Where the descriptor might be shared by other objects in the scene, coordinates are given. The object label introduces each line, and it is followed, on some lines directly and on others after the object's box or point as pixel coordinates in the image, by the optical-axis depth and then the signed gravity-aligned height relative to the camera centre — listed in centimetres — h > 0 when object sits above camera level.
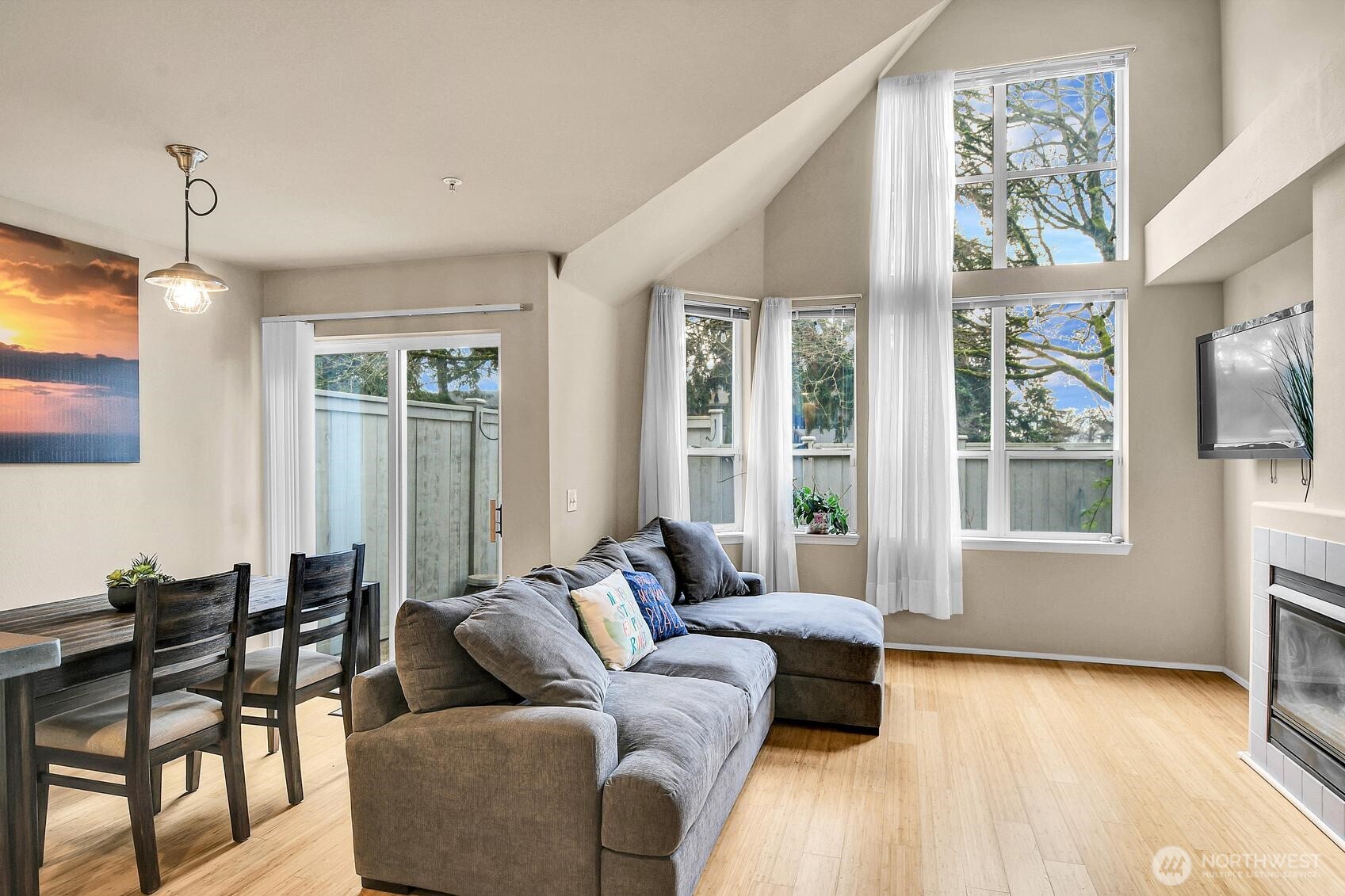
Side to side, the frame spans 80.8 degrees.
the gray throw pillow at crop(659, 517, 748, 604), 436 -69
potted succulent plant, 287 -51
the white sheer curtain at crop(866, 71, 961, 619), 497 +49
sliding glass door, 418 -9
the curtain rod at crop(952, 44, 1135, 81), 490 +240
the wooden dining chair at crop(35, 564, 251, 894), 230 -85
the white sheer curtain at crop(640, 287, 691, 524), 496 +16
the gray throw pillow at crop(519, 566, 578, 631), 295 -55
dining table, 171 -67
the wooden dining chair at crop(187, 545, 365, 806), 286 -84
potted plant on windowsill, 534 -51
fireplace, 274 -89
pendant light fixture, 267 +57
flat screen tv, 351 +27
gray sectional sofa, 213 -99
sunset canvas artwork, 310 +39
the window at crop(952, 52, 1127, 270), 500 +179
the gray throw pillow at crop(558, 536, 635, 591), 328 -55
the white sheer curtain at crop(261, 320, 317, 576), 435 -4
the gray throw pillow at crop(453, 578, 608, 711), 240 -66
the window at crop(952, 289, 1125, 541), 497 +16
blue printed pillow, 360 -77
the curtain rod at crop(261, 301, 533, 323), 399 +69
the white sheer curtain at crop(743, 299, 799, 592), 518 -24
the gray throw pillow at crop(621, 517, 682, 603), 407 -61
